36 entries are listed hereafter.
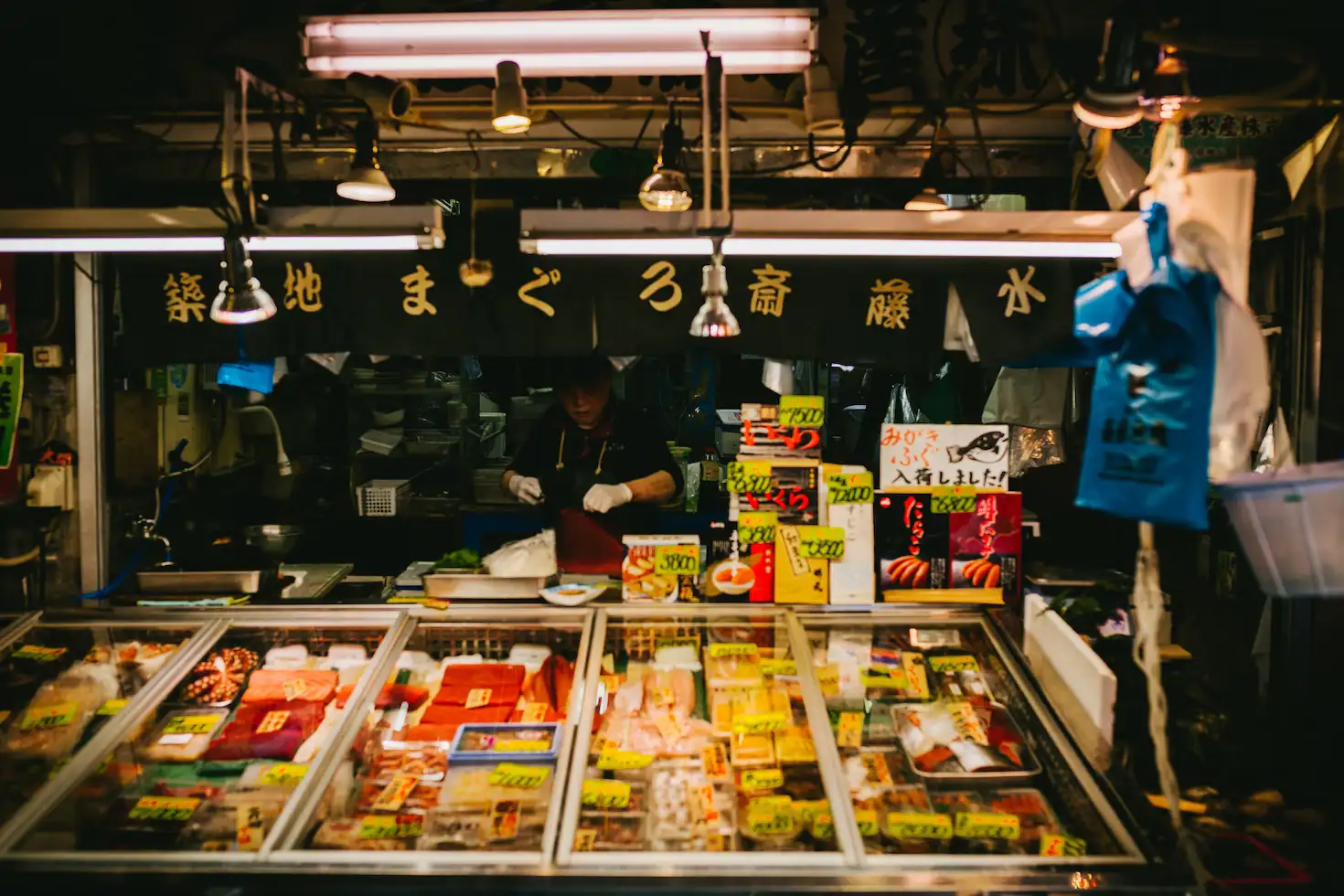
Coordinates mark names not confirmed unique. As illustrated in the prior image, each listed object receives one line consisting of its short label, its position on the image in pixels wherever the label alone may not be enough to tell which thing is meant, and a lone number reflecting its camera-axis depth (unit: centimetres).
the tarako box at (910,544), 466
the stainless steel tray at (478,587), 479
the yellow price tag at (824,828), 335
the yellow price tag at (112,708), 415
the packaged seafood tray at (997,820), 335
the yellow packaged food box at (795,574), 464
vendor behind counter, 620
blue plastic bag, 271
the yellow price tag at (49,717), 403
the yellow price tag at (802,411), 477
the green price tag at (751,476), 470
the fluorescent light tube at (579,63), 339
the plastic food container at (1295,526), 261
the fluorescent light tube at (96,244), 372
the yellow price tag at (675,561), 469
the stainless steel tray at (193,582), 506
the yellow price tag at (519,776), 363
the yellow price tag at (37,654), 441
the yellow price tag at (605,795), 348
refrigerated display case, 316
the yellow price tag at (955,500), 462
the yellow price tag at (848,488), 463
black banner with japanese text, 522
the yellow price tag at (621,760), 374
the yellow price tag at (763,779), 367
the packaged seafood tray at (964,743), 373
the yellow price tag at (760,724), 398
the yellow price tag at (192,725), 403
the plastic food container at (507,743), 378
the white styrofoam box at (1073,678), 348
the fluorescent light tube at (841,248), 365
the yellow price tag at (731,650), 441
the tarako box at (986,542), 465
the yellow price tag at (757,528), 464
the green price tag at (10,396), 477
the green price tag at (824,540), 461
